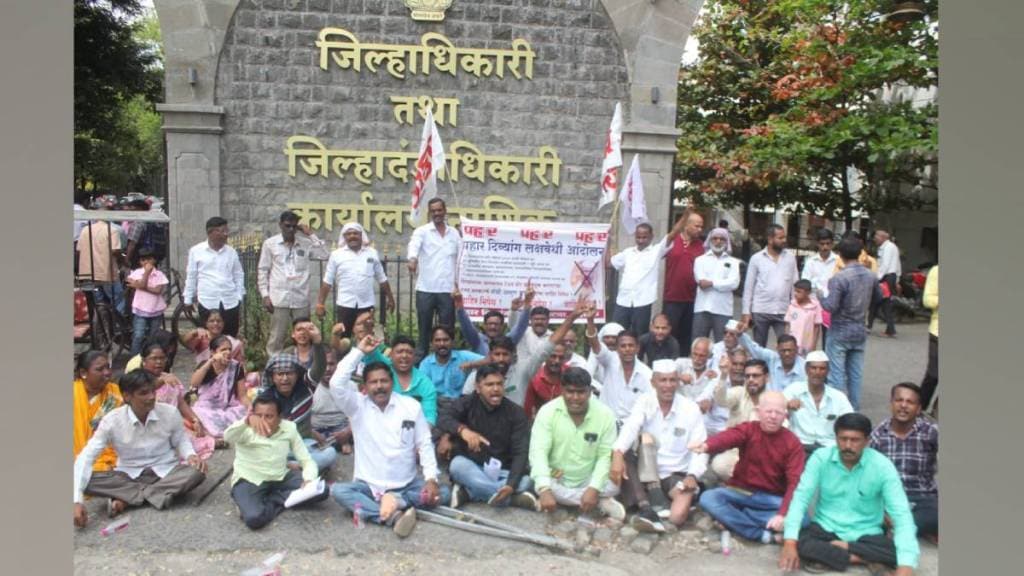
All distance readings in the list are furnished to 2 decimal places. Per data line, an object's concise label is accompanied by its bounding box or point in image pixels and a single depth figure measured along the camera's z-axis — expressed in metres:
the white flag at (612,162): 6.48
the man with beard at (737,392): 4.88
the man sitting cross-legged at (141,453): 4.50
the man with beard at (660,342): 5.80
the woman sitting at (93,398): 4.70
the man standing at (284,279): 6.75
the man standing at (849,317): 5.86
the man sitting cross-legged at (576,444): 4.62
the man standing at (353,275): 6.55
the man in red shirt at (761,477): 4.44
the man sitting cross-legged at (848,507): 4.10
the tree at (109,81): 9.09
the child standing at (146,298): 6.61
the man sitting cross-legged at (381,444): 4.53
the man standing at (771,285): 6.37
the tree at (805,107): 9.07
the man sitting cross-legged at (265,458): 4.48
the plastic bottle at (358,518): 4.47
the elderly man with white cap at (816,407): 4.94
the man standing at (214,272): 6.52
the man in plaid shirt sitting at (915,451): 4.47
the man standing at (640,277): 6.46
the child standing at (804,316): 6.16
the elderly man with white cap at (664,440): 4.64
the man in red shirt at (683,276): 6.50
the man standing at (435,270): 6.51
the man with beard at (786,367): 5.40
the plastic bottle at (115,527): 4.34
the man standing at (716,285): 6.28
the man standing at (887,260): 8.67
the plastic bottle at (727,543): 4.37
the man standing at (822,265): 6.90
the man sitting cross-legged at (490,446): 4.73
